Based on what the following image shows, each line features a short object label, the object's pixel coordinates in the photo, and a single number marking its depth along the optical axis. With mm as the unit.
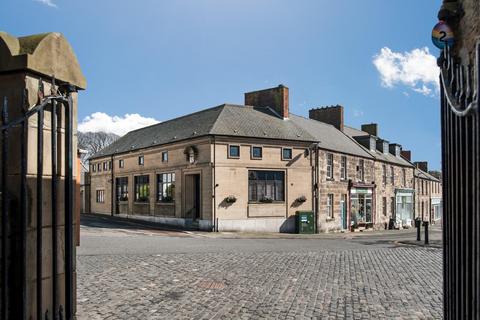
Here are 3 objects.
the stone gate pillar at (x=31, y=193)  3523
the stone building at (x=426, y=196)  47812
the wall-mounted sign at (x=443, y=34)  3732
